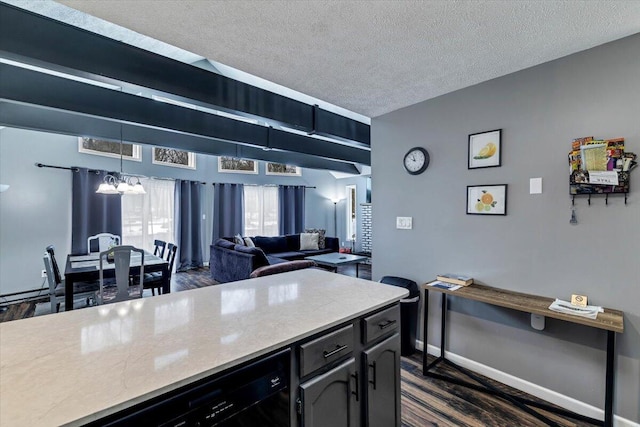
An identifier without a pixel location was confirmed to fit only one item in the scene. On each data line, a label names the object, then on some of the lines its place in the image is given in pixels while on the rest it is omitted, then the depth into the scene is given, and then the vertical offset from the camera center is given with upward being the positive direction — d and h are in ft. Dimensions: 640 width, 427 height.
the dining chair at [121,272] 10.02 -2.32
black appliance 2.48 -1.94
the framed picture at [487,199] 7.40 +0.33
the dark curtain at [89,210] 16.71 -0.10
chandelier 12.86 +0.94
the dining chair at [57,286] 10.35 -3.24
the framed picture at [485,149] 7.45 +1.71
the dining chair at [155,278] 12.61 -3.18
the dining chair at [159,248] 15.28 -2.25
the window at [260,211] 26.05 -0.12
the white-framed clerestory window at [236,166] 24.48 +3.96
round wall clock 8.95 +1.65
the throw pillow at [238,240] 20.40 -2.26
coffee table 16.92 -3.13
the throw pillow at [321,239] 24.45 -2.53
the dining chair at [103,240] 16.28 -1.91
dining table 10.09 -2.41
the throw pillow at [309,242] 24.16 -2.76
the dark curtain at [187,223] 21.94 -1.10
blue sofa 14.52 -2.97
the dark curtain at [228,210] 23.88 -0.05
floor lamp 30.42 -0.95
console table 5.28 -2.12
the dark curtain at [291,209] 27.66 +0.10
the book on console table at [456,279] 7.73 -1.92
